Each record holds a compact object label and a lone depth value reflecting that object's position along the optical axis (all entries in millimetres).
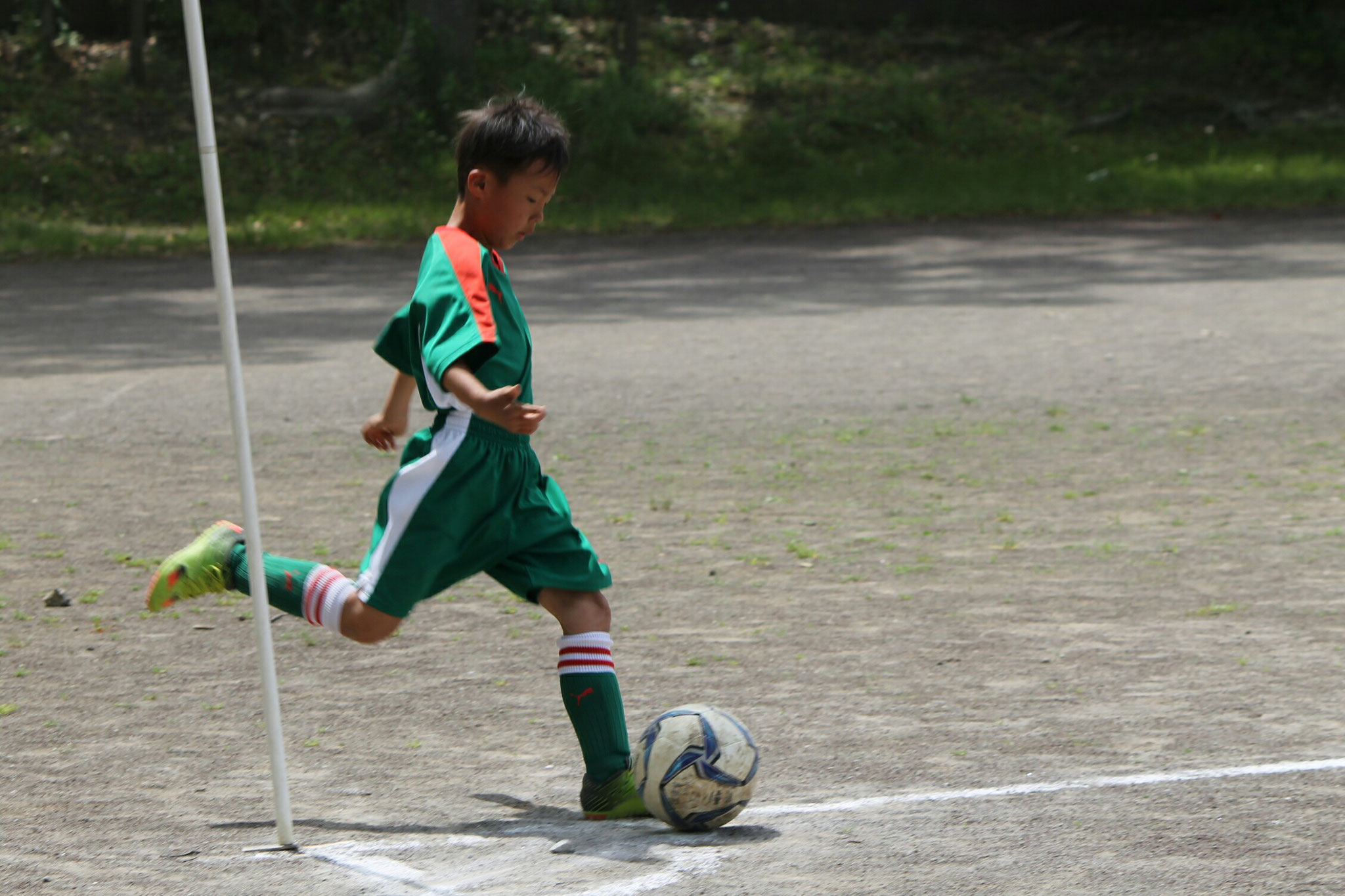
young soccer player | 7492
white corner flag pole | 7020
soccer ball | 7418
